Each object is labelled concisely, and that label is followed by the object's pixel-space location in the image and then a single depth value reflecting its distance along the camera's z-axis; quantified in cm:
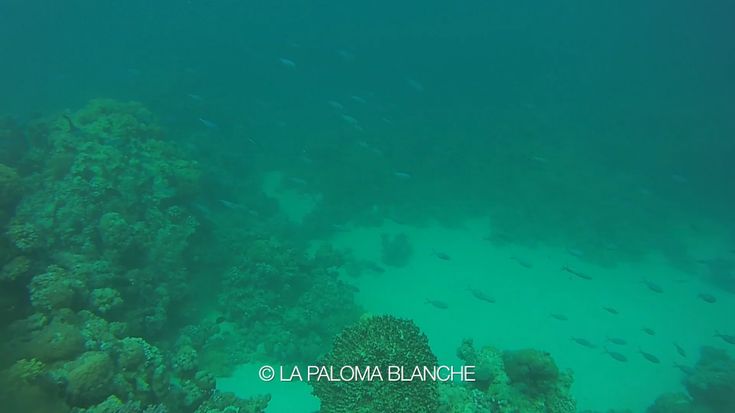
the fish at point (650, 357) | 1332
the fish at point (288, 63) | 1767
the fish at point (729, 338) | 1353
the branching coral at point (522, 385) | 710
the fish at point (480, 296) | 1450
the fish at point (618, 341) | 1441
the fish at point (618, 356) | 1338
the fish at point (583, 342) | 1346
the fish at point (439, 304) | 1409
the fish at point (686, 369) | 1443
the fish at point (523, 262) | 1678
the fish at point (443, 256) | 1495
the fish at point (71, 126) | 1348
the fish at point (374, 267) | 1628
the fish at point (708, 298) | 1478
